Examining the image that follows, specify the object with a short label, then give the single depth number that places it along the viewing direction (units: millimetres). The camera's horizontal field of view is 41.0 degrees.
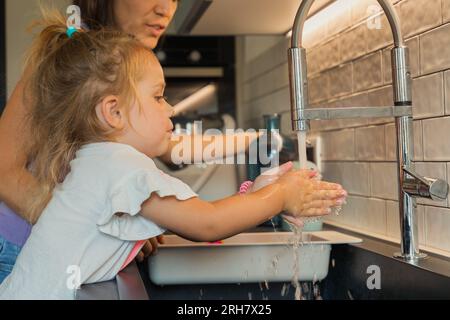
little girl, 588
